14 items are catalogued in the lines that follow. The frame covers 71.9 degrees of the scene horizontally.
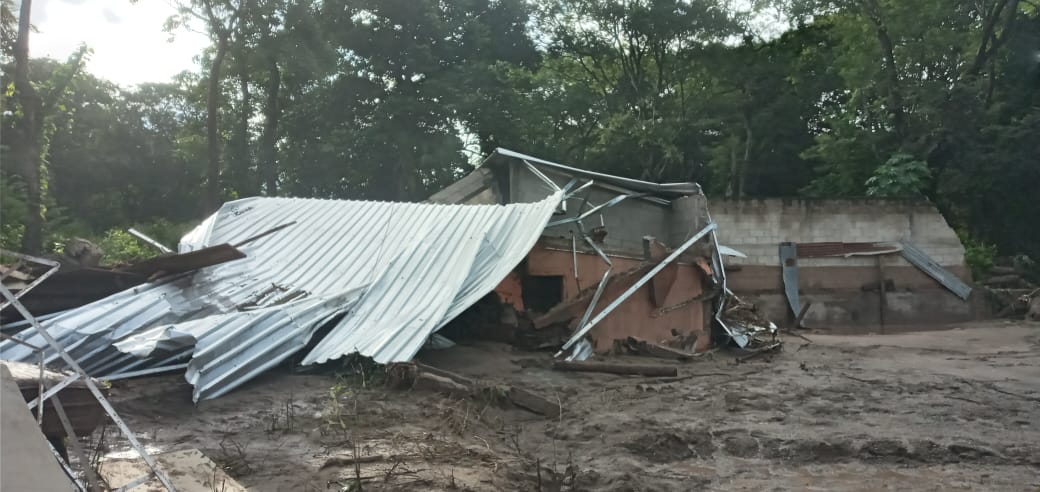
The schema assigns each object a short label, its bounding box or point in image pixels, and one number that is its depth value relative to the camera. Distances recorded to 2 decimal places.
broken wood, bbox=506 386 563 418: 6.16
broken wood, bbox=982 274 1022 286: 20.28
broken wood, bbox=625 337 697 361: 9.40
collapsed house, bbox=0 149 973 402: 6.66
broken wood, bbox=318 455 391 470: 4.37
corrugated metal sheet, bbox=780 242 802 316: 18.55
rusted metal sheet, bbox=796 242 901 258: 18.84
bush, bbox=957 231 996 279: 20.39
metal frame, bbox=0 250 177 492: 2.62
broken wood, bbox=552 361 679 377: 7.94
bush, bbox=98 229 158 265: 14.66
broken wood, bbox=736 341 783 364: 10.06
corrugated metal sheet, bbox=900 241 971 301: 18.70
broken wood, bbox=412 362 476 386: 6.60
